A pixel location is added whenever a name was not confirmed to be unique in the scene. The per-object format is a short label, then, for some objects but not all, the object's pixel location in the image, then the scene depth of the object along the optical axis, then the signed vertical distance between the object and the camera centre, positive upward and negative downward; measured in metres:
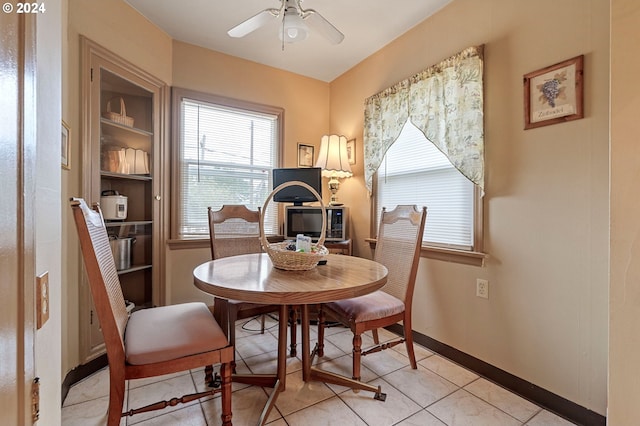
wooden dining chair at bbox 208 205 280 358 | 2.26 -0.18
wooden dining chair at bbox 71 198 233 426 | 1.09 -0.56
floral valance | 1.91 +0.79
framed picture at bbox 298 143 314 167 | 3.35 +0.66
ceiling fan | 1.71 +1.18
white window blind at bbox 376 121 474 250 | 2.10 +0.20
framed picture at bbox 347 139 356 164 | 3.11 +0.66
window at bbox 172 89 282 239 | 2.73 +0.56
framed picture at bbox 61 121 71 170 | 1.68 +0.38
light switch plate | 0.52 -0.17
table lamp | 2.99 +0.56
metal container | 2.22 -0.32
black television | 2.82 +0.30
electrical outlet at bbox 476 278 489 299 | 1.91 -0.51
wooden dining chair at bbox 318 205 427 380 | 1.73 -0.57
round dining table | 1.18 -0.33
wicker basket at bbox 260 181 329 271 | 1.49 -0.24
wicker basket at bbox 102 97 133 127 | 2.17 +0.74
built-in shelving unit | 1.96 +0.41
